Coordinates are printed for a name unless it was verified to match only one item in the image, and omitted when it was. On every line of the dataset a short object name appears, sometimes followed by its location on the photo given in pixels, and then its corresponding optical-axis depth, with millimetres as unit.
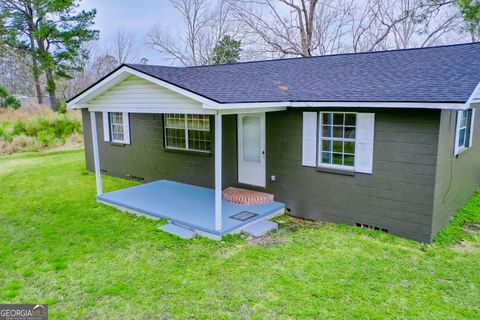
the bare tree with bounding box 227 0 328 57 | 20047
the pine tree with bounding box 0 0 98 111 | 20469
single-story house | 5668
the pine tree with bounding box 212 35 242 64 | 23859
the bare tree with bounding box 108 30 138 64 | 35188
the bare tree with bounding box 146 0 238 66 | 27406
